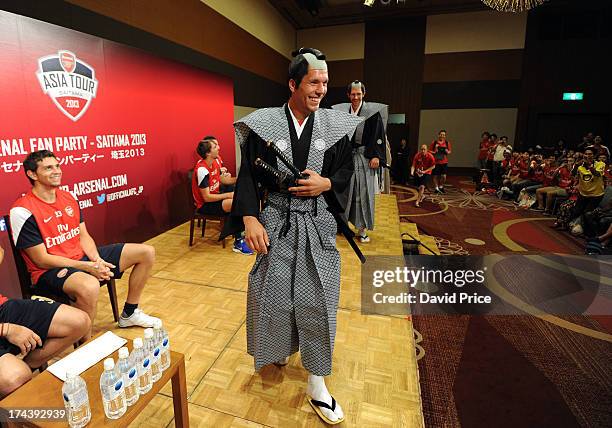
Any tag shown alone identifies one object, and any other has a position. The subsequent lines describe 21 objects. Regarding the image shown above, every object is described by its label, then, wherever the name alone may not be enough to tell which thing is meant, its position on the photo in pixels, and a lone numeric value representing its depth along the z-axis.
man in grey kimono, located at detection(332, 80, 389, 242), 3.69
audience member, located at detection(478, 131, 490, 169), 9.27
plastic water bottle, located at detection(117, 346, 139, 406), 1.12
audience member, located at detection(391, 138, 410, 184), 9.45
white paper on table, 1.23
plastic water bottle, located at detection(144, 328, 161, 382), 1.23
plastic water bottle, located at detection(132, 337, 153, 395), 1.17
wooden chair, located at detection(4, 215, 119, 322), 1.90
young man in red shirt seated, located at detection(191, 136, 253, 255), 3.67
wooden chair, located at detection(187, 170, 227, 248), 3.75
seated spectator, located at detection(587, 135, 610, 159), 5.13
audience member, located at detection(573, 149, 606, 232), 4.59
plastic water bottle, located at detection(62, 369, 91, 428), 1.00
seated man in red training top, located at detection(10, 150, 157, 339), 1.88
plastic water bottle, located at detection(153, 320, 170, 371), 1.28
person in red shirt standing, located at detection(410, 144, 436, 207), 6.69
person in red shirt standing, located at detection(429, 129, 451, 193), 7.85
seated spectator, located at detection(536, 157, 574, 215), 5.80
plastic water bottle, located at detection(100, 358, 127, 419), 1.05
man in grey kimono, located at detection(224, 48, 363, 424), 1.49
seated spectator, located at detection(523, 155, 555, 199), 6.42
